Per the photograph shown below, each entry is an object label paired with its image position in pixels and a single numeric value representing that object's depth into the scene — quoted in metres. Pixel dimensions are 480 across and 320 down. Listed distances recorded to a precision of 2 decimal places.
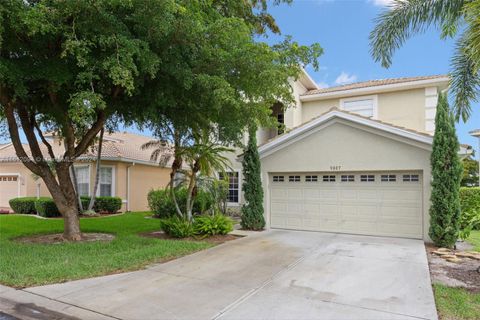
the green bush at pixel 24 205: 19.70
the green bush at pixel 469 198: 15.41
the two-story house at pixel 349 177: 11.17
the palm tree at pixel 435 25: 10.05
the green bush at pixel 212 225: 11.37
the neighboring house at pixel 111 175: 20.44
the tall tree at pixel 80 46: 6.96
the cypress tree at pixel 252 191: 13.11
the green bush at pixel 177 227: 11.12
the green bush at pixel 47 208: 17.94
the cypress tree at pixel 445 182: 9.94
